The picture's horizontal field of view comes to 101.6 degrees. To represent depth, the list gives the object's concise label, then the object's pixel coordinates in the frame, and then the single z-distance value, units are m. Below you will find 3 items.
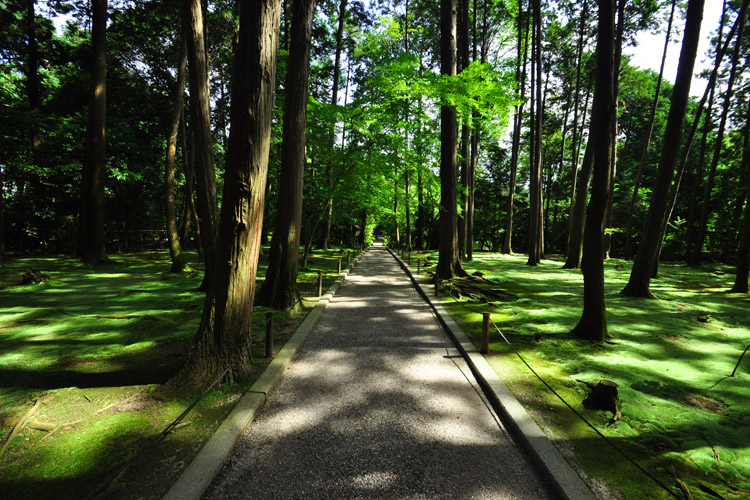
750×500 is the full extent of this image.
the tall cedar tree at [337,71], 15.10
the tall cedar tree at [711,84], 12.77
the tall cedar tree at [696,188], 16.86
